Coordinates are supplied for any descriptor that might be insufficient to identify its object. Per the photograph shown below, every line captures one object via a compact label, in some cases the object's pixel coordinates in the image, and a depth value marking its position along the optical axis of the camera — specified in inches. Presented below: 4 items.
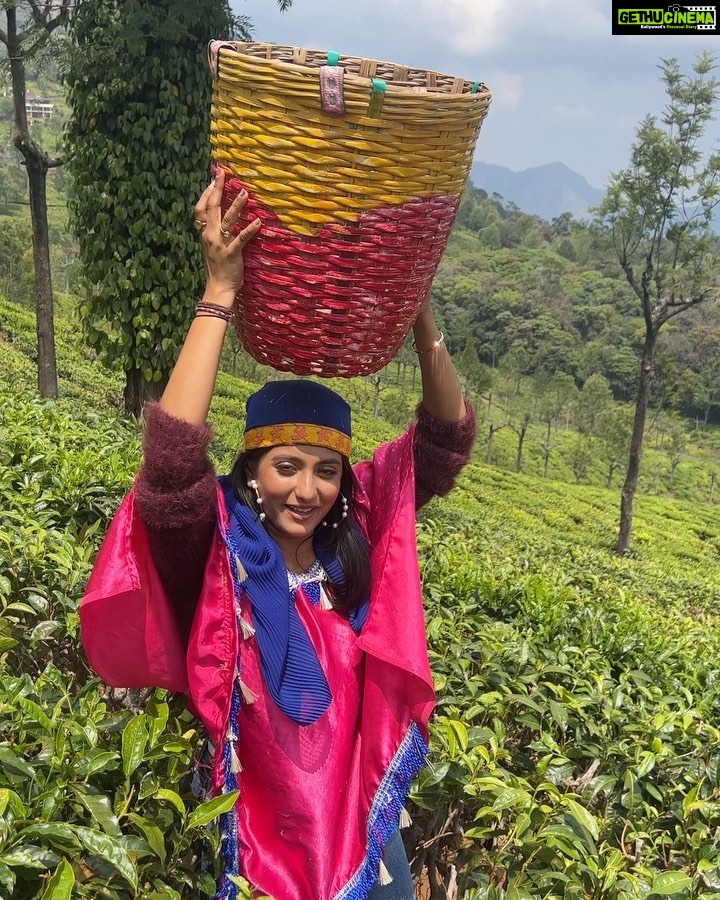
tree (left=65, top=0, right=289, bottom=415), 192.4
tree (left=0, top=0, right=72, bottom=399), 222.1
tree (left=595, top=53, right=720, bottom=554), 366.0
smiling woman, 51.4
